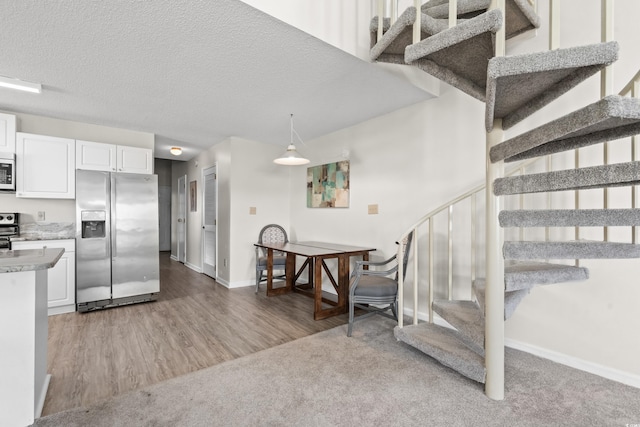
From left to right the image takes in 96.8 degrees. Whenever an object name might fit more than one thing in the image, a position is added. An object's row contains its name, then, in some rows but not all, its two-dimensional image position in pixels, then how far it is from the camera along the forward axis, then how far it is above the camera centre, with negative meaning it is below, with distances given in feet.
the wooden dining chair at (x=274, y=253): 13.78 -2.04
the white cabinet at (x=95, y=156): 11.63 +2.44
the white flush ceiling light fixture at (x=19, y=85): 8.33 +3.91
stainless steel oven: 10.52 -0.50
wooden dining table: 10.41 -2.52
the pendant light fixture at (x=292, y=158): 10.62 +2.10
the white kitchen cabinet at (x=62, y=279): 10.76 -2.53
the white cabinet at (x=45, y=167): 10.64 +1.84
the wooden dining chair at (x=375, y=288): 8.86 -2.37
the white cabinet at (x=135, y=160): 12.55 +2.46
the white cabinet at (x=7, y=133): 10.39 +2.99
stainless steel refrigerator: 11.35 -1.05
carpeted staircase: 3.69 +1.18
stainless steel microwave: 10.20 +1.55
